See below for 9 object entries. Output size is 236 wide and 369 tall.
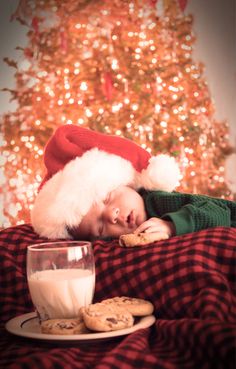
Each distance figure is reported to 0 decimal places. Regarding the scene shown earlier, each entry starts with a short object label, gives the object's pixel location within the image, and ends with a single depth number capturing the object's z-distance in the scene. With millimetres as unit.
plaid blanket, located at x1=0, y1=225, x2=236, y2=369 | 637
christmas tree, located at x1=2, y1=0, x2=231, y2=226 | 3086
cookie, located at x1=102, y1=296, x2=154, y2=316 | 809
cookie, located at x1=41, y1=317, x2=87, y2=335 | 744
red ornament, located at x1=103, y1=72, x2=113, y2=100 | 3115
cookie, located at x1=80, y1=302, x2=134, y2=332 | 728
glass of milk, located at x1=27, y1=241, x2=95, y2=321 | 794
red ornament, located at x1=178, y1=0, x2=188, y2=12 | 3178
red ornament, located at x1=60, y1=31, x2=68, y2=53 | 3098
